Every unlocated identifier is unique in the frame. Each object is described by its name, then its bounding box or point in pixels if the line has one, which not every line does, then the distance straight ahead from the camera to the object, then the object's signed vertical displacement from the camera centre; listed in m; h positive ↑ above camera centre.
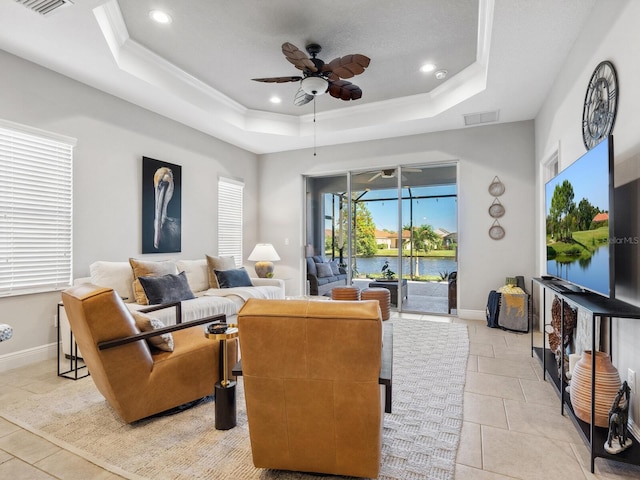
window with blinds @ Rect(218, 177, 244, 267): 5.77 +0.41
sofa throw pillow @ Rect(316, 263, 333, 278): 6.38 -0.55
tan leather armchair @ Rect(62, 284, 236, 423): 1.91 -0.73
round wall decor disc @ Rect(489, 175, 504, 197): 4.96 +0.79
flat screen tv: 1.77 +0.12
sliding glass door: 5.45 +0.21
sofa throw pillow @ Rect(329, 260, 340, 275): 6.33 -0.47
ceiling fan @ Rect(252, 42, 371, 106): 2.97 +1.57
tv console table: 1.65 -0.80
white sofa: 3.36 -0.65
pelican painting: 4.42 +0.46
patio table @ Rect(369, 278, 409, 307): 5.67 -0.77
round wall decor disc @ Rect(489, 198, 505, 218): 4.95 +0.47
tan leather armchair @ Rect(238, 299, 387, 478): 1.37 -0.58
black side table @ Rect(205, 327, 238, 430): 2.08 -0.99
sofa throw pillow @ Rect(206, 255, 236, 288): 4.77 -0.35
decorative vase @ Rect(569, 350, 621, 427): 1.86 -0.81
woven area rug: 1.72 -1.14
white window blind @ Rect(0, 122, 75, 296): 3.12 +0.30
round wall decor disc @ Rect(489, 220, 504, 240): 4.96 +0.15
